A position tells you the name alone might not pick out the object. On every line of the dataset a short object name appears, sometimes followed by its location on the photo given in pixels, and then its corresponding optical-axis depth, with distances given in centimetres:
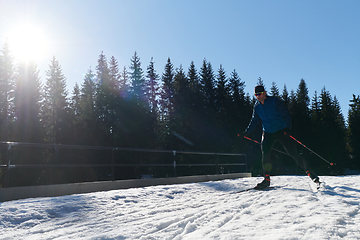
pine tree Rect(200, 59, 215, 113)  3078
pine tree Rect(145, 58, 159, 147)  3322
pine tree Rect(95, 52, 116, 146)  2766
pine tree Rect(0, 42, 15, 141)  2264
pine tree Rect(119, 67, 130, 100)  2788
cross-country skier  494
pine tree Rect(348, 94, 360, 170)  4244
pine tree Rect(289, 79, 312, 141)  3909
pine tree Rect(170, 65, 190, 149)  2688
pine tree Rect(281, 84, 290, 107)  4440
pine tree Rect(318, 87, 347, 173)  3972
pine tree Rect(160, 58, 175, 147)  2977
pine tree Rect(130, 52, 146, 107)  3148
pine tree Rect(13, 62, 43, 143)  2316
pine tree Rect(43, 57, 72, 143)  2781
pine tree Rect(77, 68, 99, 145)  2747
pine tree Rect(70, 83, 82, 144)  2820
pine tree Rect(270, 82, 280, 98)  4485
